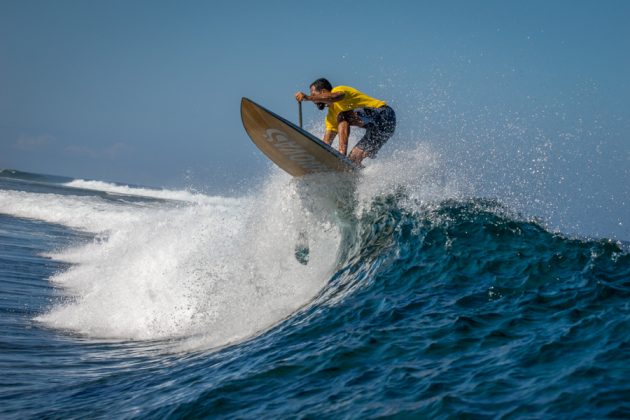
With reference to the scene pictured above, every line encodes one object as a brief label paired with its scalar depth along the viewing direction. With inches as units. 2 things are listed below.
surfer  736.3
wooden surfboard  689.6
